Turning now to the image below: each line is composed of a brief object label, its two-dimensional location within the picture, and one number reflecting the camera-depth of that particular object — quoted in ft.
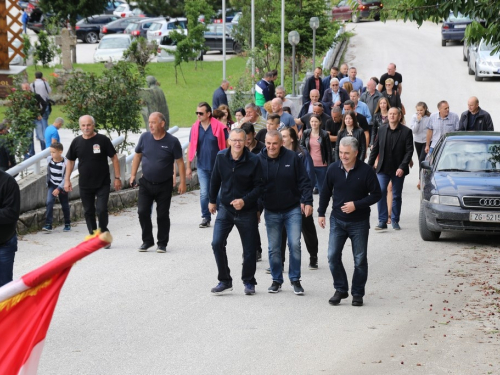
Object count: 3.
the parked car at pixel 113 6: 219.26
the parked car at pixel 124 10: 211.16
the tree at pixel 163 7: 193.47
